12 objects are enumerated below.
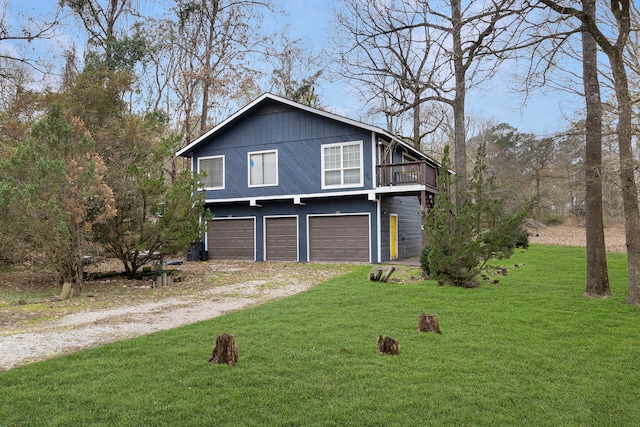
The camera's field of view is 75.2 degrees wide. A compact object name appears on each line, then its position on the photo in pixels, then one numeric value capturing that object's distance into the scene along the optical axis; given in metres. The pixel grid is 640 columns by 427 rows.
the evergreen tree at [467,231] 8.79
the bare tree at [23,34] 15.43
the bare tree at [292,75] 26.27
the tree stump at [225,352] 4.20
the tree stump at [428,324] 5.43
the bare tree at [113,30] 20.09
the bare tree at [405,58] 10.90
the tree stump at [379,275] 10.24
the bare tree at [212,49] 23.23
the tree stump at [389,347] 4.51
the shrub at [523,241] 18.88
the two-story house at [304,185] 15.38
